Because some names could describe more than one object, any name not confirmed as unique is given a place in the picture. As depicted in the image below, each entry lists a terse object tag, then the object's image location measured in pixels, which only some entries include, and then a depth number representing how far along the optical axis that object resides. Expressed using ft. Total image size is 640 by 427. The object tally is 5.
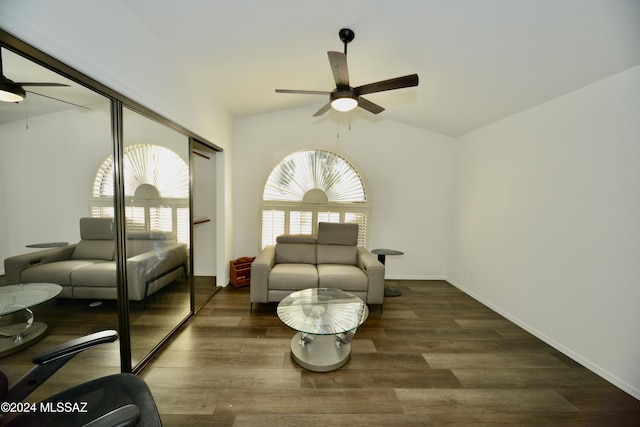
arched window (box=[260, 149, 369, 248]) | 12.69
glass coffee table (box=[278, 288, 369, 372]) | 6.02
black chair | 3.01
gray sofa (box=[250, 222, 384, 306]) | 8.96
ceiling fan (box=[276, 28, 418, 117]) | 5.62
